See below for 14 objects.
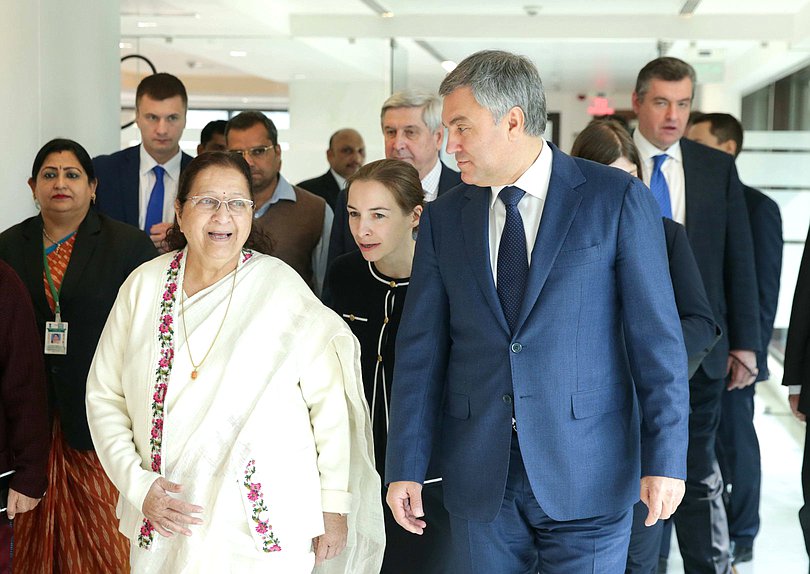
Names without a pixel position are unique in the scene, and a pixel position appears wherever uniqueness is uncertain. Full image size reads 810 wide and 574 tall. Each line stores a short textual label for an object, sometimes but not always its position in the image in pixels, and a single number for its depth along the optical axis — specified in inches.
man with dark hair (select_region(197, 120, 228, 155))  223.6
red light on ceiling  521.6
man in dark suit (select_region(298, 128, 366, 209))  293.1
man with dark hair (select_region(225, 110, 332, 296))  169.5
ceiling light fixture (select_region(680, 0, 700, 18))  290.2
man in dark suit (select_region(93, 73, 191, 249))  177.2
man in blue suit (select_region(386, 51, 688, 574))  94.7
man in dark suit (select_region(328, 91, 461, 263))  161.3
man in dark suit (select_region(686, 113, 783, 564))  186.7
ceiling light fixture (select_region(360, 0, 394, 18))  296.4
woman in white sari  101.8
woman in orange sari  143.8
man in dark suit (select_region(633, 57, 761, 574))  154.0
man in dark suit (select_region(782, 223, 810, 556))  134.7
